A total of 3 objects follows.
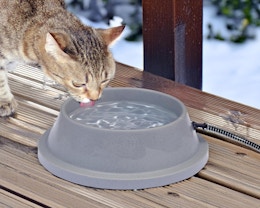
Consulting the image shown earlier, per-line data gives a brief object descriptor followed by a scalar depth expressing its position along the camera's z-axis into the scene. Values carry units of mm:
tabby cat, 2775
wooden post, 3232
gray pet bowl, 2466
